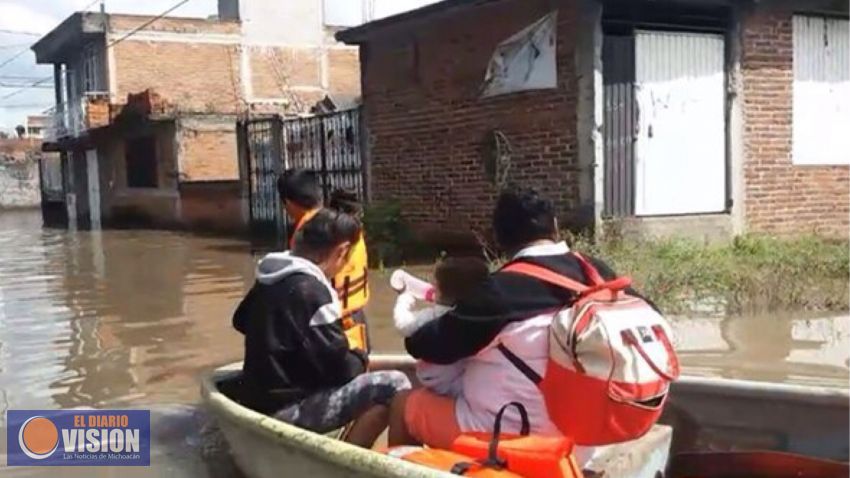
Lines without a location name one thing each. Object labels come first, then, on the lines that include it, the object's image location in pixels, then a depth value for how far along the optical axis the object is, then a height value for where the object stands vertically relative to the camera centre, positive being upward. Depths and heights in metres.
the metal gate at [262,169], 18.59 -0.09
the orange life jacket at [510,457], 3.02 -1.02
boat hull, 3.57 -1.20
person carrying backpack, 3.06 -0.58
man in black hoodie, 3.80 -0.76
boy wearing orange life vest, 4.68 -0.45
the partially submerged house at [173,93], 24.84 +2.45
